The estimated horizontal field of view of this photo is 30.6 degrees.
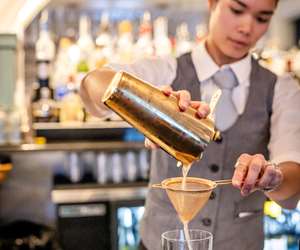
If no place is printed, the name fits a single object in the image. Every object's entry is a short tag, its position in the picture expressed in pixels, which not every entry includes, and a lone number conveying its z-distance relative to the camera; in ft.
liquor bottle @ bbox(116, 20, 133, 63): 10.61
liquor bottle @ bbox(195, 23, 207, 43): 11.19
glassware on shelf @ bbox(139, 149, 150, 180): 9.69
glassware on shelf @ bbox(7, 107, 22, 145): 9.34
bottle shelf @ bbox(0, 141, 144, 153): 9.19
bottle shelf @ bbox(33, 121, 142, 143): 9.65
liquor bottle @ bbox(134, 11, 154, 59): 10.82
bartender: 4.85
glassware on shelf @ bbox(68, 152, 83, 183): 9.53
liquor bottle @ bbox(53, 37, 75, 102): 10.36
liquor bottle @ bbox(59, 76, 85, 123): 9.89
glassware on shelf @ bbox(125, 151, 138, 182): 9.57
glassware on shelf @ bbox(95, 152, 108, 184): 9.53
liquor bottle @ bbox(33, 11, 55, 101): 10.41
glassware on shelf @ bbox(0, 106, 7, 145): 9.31
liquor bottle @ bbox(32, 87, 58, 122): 9.84
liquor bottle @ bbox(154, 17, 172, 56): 11.00
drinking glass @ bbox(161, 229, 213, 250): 3.18
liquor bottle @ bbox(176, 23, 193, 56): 11.25
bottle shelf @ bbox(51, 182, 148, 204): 9.13
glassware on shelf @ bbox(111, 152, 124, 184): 9.52
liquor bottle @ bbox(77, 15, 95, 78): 10.43
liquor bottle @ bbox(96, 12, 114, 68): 10.45
